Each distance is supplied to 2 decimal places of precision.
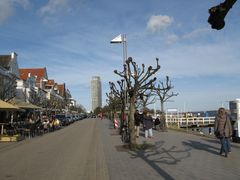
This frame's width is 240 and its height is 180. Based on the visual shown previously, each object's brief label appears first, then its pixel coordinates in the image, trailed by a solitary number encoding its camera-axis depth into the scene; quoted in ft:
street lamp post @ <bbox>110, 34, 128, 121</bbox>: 44.03
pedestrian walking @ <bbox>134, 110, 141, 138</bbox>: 45.41
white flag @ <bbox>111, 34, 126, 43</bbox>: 44.08
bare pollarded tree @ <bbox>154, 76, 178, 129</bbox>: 60.77
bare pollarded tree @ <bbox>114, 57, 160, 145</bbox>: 34.31
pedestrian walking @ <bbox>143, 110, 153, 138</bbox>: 44.87
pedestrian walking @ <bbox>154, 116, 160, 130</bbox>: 61.52
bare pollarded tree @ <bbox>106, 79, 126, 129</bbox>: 56.79
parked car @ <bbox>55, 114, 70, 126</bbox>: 105.77
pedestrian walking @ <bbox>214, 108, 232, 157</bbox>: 24.89
